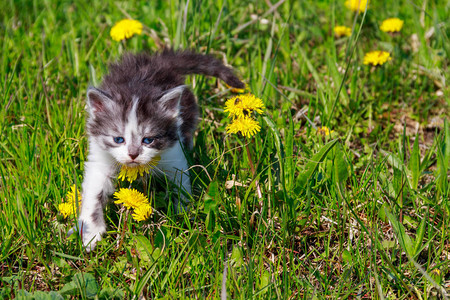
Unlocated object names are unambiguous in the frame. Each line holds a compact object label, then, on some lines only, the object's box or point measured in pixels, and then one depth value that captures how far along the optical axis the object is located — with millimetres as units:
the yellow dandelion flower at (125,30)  4502
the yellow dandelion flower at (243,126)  2746
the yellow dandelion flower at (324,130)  3840
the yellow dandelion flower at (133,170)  3143
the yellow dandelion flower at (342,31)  5129
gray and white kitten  3207
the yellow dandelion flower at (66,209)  3049
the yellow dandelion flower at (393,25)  4777
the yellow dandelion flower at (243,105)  2756
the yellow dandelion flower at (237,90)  4275
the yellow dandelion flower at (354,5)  5008
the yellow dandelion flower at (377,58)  4386
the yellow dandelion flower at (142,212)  2836
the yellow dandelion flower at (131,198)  2855
